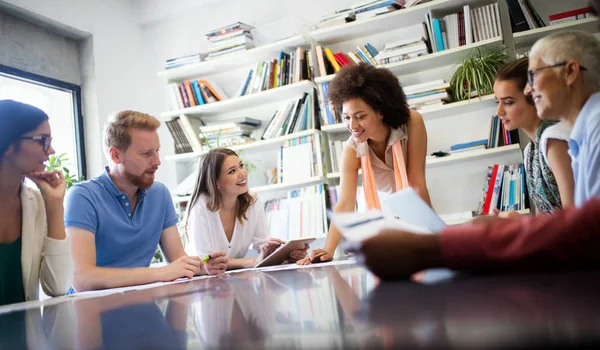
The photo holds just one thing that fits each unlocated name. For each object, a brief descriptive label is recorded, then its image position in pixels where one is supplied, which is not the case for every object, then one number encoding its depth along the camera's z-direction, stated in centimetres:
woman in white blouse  250
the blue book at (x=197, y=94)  412
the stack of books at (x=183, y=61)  407
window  375
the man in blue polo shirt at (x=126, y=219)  178
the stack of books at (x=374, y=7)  339
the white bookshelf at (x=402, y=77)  321
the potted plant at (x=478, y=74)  308
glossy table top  31
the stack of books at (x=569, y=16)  301
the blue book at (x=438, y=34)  330
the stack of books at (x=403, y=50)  334
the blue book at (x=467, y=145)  318
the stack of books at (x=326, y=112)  356
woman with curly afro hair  217
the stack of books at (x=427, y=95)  325
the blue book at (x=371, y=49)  355
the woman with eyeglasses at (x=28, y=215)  159
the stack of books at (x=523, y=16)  314
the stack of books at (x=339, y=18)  356
